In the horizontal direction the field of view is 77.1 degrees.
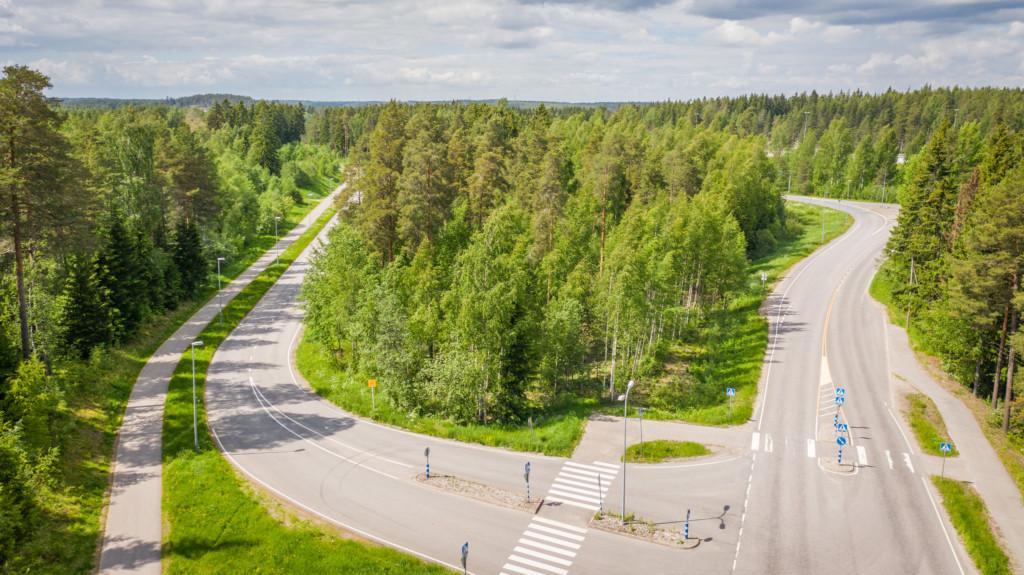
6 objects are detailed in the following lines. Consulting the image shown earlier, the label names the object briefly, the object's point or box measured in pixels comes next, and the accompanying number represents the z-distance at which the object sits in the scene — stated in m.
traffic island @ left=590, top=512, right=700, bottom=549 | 27.17
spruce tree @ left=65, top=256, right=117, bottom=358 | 46.28
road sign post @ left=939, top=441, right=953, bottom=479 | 31.30
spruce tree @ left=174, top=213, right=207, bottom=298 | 67.25
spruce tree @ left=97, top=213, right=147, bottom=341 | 50.09
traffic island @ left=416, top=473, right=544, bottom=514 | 30.23
